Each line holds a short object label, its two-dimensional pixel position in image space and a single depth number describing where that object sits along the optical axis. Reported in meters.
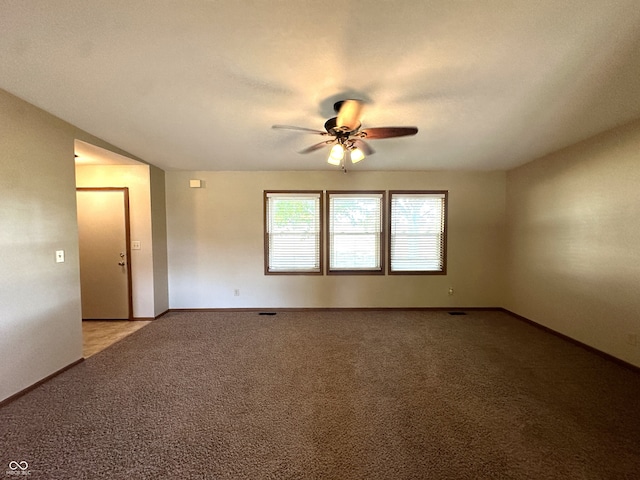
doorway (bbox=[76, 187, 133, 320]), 3.93
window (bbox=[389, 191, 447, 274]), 4.50
